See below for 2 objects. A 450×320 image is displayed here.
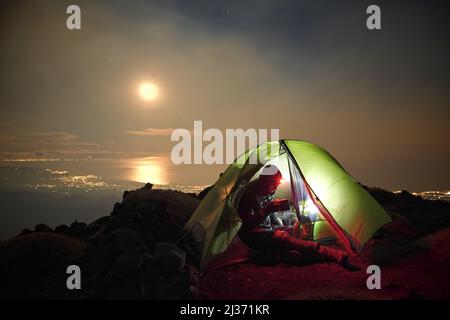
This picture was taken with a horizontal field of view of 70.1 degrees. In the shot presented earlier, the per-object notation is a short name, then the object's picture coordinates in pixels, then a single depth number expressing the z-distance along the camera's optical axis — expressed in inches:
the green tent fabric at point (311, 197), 335.6
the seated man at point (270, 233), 334.6
